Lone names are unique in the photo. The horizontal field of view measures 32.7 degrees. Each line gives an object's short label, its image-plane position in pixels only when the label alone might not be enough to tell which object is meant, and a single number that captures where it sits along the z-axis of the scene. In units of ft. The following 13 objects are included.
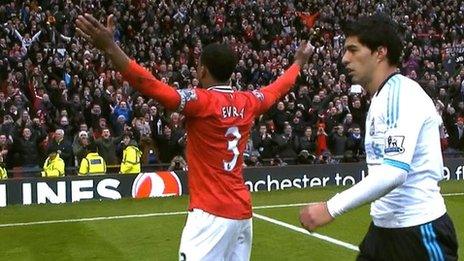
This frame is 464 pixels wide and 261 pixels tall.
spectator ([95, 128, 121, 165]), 58.23
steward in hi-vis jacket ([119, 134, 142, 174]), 56.29
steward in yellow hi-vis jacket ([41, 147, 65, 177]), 54.39
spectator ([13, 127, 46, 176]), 58.13
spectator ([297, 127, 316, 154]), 65.04
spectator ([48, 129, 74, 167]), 57.72
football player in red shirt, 17.83
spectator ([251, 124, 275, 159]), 63.77
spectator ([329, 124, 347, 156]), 66.03
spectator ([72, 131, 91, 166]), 57.21
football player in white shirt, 13.05
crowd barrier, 53.11
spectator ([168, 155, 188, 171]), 58.13
